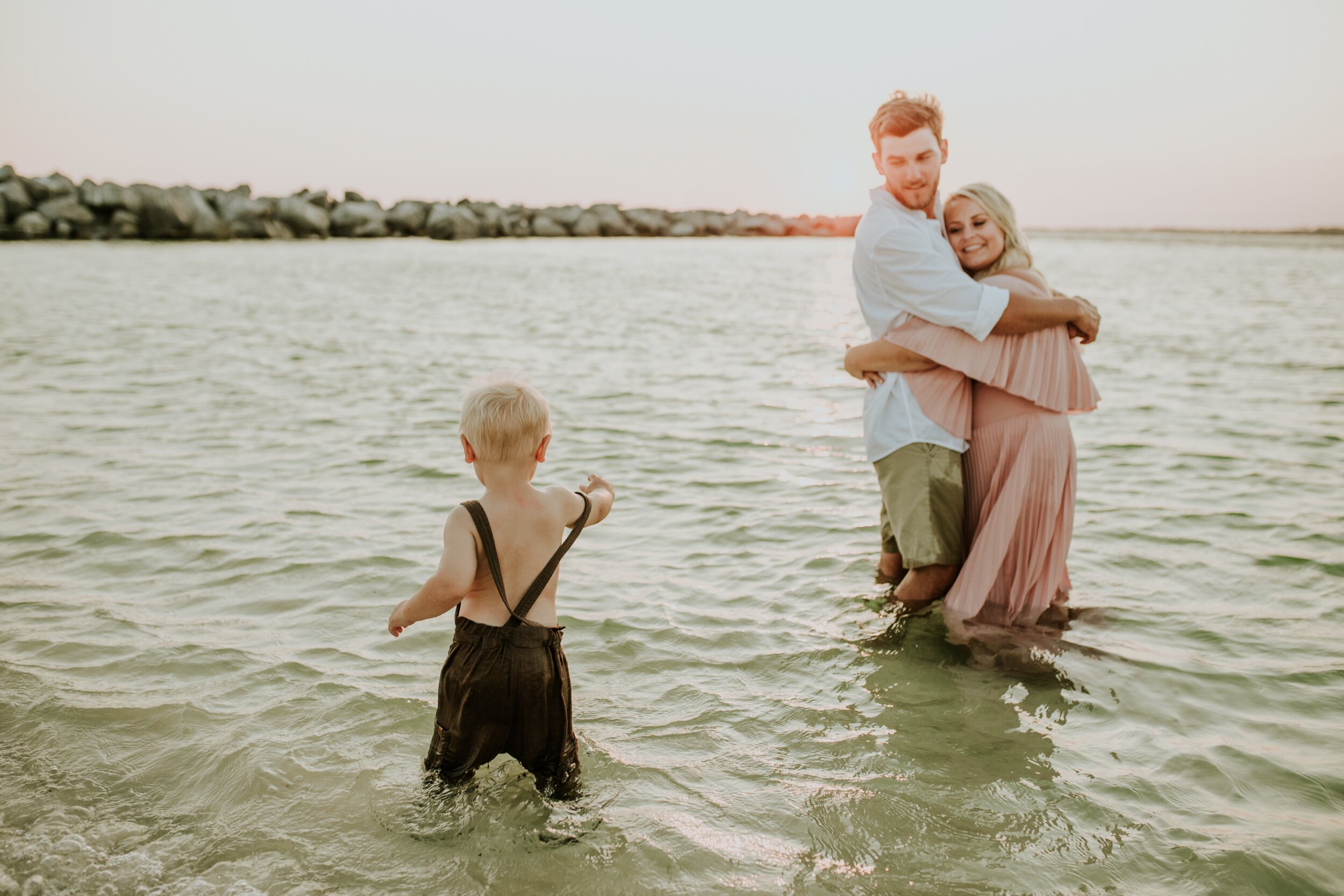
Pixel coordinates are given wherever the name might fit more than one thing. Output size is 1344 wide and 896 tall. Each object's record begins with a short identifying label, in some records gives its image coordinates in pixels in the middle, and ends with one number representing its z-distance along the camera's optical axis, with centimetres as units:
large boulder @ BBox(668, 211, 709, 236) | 6506
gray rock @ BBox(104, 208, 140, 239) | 3803
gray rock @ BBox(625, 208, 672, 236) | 6241
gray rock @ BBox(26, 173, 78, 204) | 3756
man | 380
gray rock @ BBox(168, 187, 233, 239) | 3978
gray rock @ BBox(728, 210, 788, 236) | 7094
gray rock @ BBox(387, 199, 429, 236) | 4884
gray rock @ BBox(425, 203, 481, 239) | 5000
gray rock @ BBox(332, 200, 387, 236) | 4641
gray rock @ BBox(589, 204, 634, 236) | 5991
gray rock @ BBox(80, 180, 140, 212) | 3802
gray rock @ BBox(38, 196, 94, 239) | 3641
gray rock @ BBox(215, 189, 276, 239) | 4134
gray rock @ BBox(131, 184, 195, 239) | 3869
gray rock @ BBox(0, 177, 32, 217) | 3612
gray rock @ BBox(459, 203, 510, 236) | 5353
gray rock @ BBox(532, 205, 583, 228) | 5788
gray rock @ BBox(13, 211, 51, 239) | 3531
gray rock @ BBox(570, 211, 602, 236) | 5844
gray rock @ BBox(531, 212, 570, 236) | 5644
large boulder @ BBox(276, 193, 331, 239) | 4359
